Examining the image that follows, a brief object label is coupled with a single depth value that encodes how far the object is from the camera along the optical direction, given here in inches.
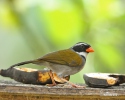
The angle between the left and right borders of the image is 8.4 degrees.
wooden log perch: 208.4
